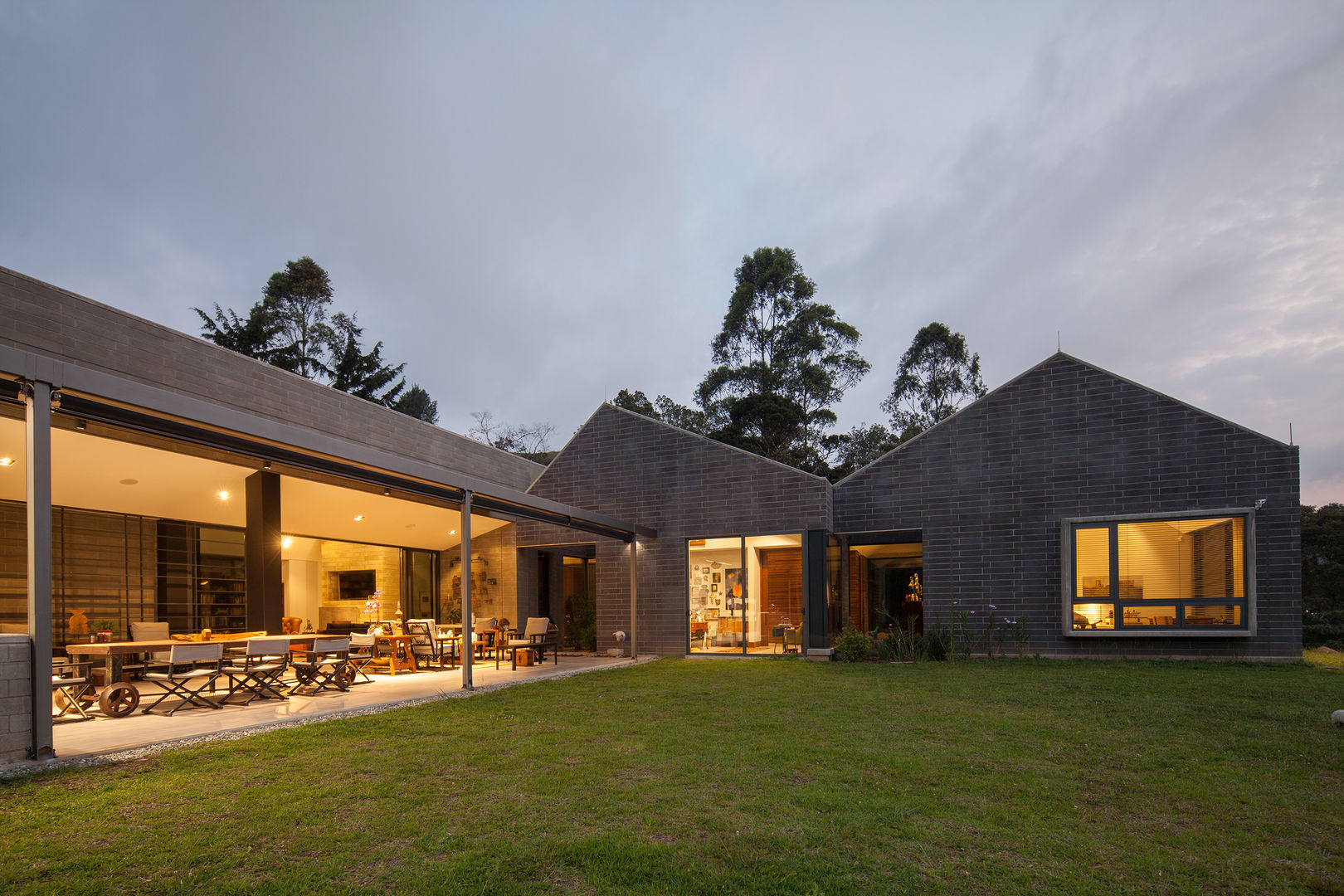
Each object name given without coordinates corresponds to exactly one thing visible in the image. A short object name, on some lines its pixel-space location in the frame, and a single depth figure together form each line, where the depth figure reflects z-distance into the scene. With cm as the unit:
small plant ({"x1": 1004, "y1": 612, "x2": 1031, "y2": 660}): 1208
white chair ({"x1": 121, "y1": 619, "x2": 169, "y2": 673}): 923
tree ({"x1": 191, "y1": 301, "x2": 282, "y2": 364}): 3020
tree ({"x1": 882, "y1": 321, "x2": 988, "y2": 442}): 3253
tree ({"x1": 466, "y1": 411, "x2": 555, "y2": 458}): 4150
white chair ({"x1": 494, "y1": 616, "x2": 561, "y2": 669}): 1234
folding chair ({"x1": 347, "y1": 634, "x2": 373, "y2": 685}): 1082
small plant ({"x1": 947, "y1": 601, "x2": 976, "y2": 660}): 1212
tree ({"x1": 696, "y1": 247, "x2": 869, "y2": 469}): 2992
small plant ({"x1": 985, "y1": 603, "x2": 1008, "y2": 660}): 1227
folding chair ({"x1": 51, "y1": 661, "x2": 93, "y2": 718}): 723
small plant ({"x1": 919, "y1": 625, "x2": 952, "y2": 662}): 1229
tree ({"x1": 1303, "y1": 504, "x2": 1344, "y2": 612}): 1955
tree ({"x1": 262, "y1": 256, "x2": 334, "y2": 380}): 3244
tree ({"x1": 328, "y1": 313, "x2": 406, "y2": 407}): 3189
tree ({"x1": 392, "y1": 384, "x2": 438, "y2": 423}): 3581
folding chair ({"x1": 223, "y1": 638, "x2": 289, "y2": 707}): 806
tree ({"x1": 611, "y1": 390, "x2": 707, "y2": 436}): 3312
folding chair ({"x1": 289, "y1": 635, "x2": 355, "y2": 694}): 911
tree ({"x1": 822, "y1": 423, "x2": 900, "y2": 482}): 3092
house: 955
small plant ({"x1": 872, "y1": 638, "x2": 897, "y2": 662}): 1248
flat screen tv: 1644
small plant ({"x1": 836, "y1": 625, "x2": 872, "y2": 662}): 1245
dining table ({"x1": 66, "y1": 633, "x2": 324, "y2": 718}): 728
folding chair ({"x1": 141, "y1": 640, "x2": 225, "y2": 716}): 741
